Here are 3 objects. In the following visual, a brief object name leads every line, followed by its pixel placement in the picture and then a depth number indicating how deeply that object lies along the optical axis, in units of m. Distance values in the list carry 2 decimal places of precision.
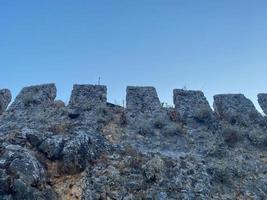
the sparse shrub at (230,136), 15.59
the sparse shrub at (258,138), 15.66
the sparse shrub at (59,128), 14.60
